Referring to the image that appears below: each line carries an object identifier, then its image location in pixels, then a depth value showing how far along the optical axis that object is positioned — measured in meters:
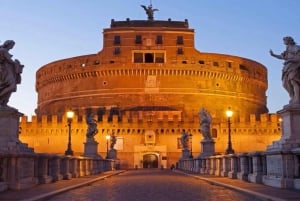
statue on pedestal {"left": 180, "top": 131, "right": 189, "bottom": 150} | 42.10
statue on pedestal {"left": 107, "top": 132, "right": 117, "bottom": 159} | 43.56
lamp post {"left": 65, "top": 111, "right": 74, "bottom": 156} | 21.41
